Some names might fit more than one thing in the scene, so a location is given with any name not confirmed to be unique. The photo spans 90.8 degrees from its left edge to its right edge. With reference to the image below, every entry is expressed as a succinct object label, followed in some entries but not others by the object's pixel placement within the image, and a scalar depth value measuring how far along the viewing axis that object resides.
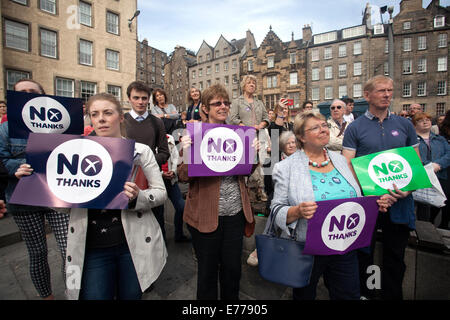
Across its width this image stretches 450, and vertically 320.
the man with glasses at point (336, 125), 3.52
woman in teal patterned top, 1.73
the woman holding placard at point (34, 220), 2.04
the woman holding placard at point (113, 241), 1.53
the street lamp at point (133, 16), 19.55
